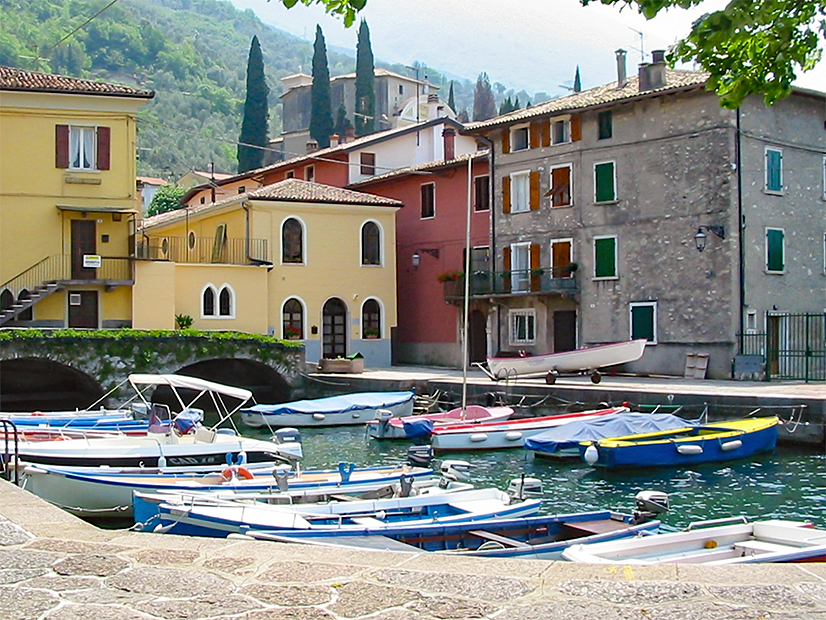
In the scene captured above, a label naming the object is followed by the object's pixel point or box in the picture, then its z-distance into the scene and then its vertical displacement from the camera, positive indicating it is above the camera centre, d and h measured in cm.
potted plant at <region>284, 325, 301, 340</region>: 4450 -23
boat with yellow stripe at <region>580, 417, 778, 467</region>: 2312 -286
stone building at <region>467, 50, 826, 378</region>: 3534 +393
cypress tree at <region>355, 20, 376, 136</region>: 10369 +2543
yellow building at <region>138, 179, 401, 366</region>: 4250 +255
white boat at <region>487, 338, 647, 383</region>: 3553 -131
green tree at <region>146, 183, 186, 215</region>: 7725 +984
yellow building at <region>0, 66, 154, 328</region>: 3844 +510
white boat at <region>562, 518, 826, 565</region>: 1008 -235
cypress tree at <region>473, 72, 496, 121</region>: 15685 +3612
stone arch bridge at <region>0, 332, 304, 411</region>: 3447 -137
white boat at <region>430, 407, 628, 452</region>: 2694 -295
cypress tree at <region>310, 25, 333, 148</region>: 8375 +1914
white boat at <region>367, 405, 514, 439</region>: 2928 -278
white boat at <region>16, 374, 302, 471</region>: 1988 -245
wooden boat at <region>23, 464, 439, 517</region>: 1653 -260
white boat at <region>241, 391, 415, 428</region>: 3216 -271
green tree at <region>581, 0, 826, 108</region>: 605 +181
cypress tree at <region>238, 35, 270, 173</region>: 8388 +1781
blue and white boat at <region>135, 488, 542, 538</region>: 1325 -259
